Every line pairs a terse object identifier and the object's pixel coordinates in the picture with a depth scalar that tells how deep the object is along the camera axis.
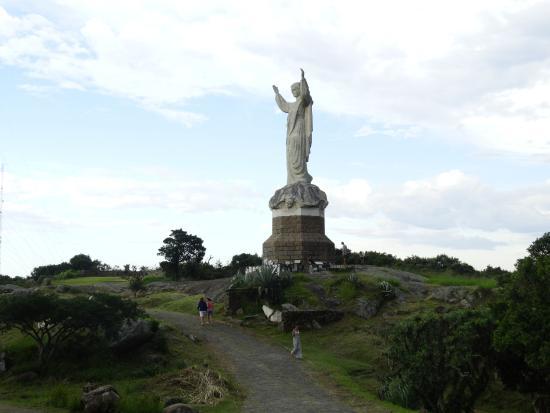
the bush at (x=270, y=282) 22.19
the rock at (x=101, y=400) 11.66
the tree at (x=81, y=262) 53.44
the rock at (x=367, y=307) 21.02
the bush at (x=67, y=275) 44.00
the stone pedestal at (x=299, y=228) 25.73
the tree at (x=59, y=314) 16.70
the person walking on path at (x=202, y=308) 21.19
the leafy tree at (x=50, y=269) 50.29
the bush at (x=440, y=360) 12.34
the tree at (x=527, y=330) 12.59
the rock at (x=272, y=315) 20.77
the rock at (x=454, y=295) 20.64
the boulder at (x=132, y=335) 17.39
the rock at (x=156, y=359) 16.56
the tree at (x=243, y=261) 38.49
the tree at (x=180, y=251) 39.28
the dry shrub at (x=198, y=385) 12.84
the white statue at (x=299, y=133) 27.55
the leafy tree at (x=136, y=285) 30.83
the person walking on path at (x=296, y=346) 16.45
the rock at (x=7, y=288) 28.31
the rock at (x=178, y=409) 11.14
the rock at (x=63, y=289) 29.16
